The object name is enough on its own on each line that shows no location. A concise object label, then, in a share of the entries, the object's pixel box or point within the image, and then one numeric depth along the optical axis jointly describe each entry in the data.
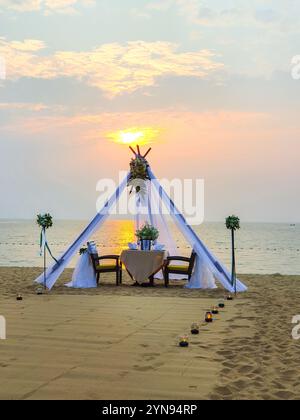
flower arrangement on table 12.36
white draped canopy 11.19
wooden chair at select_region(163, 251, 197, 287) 11.62
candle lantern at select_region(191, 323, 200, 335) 6.53
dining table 12.01
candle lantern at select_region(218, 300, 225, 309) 8.87
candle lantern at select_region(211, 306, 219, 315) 8.17
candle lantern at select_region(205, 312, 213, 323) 7.38
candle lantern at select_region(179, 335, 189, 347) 5.80
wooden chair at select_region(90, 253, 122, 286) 12.02
